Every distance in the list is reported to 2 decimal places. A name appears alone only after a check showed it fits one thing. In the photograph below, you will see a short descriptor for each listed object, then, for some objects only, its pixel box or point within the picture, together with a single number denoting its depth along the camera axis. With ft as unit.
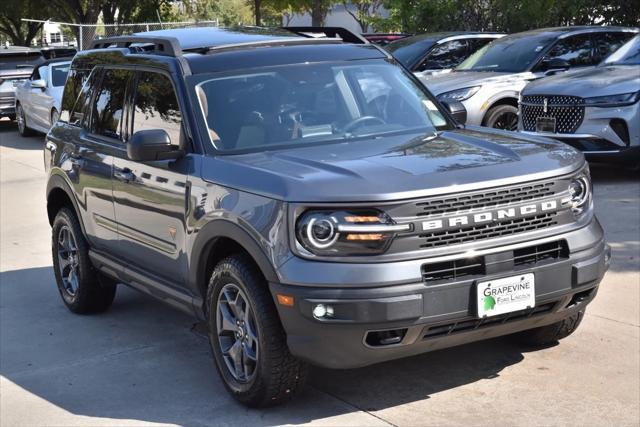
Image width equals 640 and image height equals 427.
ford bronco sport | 15.30
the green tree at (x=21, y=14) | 140.87
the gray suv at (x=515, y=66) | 41.47
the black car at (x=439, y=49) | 50.08
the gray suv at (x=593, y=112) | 34.78
